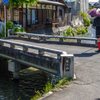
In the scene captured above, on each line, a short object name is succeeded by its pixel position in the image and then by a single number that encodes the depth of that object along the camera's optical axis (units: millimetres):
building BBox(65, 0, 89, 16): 50719
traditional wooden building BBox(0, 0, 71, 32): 26797
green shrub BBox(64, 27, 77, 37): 34953
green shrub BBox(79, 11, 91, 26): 52938
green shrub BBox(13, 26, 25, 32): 22319
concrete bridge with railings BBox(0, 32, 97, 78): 7727
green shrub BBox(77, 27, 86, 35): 40322
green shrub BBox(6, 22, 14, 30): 22569
